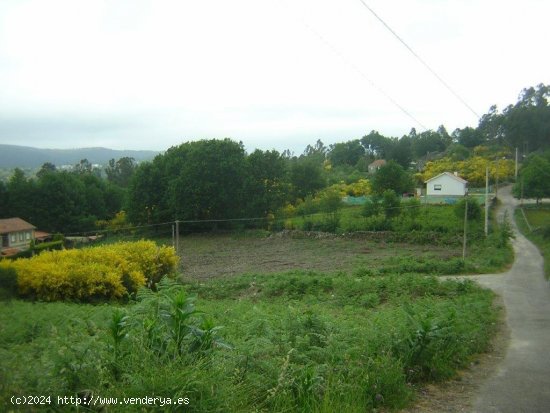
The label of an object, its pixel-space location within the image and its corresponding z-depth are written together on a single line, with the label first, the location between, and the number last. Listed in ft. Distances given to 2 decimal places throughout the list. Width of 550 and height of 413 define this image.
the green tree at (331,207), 120.26
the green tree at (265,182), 136.05
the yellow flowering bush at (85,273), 47.32
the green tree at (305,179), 172.35
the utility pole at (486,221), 98.20
